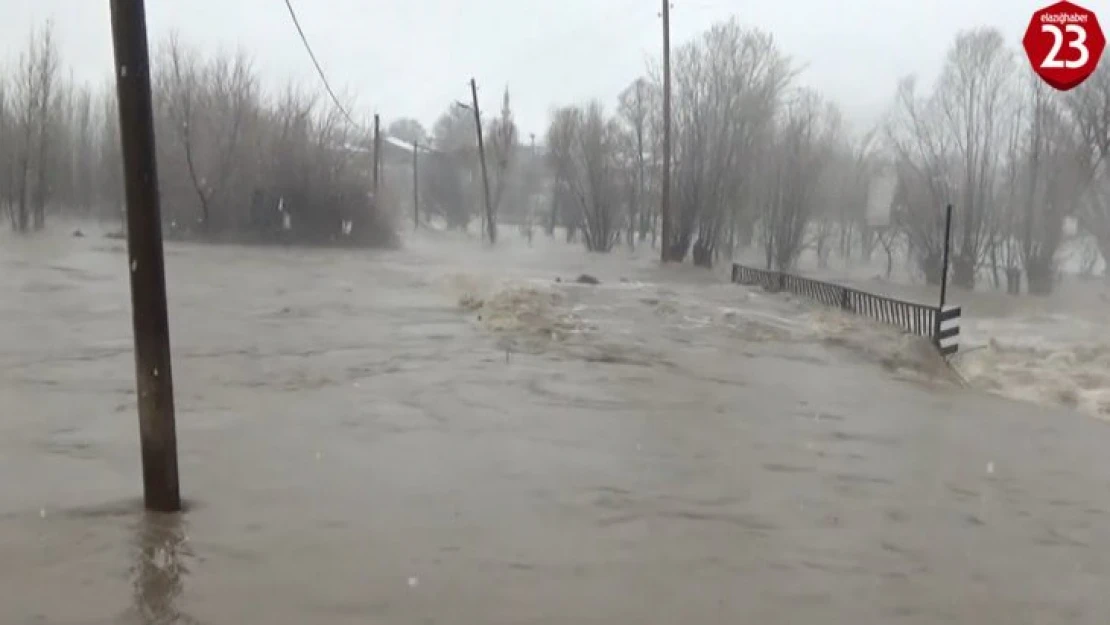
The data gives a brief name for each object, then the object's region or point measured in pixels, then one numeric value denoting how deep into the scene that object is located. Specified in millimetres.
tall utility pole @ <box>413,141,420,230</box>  68062
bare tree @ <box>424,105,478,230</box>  78950
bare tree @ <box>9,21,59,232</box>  40188
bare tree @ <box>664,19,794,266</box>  40281
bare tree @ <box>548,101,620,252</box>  55531
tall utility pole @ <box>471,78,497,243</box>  53031
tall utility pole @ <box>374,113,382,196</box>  47609
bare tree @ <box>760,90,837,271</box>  42969
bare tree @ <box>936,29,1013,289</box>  37406
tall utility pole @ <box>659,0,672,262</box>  36531
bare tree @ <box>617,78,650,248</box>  57125
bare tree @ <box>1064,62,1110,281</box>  33438
